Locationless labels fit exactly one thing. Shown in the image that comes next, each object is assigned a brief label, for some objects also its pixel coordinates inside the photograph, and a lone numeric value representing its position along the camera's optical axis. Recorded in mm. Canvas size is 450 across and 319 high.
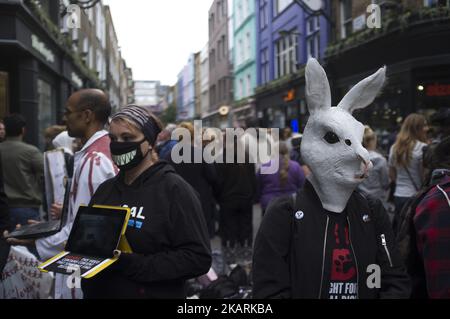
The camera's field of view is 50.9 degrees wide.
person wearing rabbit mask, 1895
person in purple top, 6352
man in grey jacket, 4895
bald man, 2684
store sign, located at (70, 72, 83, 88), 14910
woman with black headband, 2205
